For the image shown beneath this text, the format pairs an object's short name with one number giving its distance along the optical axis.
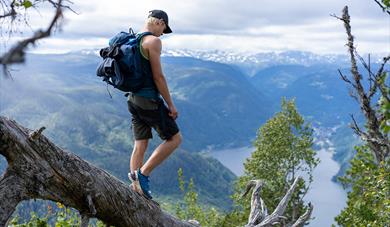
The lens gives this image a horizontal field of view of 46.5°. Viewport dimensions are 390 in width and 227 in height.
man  7.64
